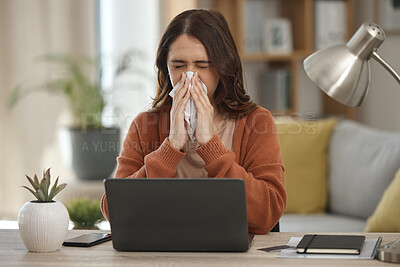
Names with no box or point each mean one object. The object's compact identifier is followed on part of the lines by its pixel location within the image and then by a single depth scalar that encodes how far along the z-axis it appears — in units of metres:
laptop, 2.55
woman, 3.11
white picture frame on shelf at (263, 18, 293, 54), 7.94
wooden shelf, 7.85
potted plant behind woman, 6.75
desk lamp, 2.65
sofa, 5.67
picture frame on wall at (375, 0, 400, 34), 7.77
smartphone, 2.79
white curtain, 7.88
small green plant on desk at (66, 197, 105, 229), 5.56
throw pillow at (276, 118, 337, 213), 6.19
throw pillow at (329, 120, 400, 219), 5.67
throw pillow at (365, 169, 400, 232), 4.84
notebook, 2.50
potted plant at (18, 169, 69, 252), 2.65
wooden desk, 2.41
